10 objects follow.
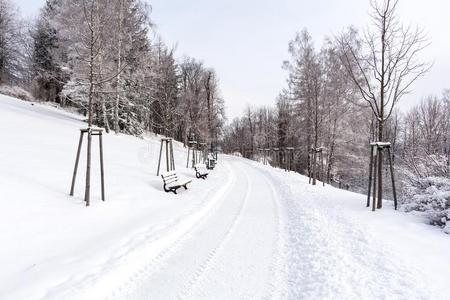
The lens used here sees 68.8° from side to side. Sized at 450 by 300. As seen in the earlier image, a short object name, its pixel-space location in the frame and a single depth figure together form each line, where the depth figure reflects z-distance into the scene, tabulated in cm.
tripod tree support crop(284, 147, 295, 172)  2691
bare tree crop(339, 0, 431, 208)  982
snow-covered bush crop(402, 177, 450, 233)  759
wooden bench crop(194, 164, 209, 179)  1725
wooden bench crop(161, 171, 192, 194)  1191
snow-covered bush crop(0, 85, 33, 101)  2928
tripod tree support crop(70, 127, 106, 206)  795
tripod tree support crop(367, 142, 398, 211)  946
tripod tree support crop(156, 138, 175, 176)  1470
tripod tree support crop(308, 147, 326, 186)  1692
